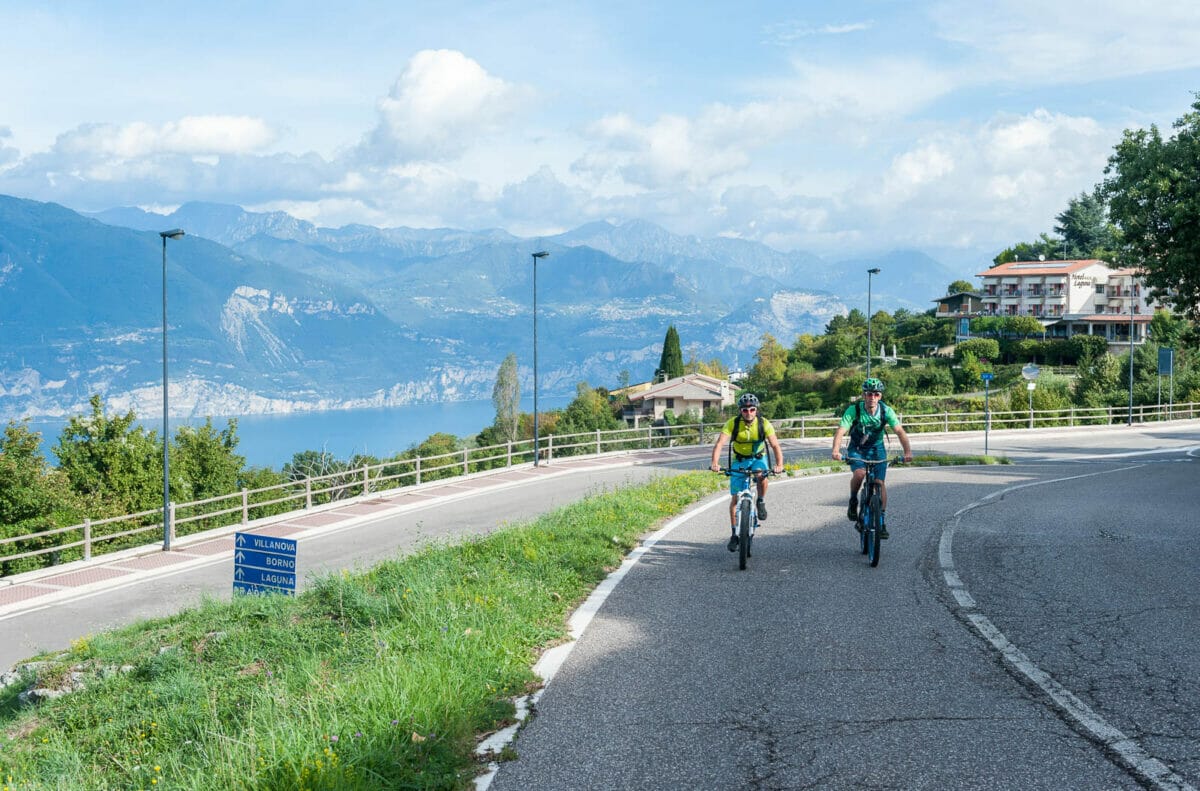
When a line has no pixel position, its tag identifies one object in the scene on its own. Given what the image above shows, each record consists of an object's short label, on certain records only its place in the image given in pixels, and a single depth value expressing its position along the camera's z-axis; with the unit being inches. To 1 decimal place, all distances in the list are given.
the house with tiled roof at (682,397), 4869.6
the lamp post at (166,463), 890.1
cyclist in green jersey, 419.8
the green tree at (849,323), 4527.6
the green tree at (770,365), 4234.7
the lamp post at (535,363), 1355.7
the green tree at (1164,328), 2945.4
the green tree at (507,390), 6833.2
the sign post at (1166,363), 2095.2
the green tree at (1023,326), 3592.5
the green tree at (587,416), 4229.8
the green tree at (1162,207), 1063.0
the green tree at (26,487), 1630.2
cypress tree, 5570.9
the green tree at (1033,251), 4918.8
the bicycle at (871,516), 408.2
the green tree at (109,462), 1930.4
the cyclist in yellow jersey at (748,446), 426.6
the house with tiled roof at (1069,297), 3732.0
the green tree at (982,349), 3351.4
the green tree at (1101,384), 2240.4
